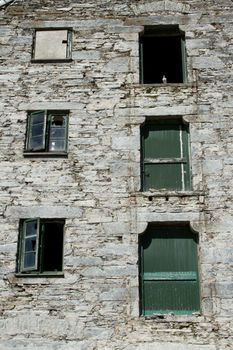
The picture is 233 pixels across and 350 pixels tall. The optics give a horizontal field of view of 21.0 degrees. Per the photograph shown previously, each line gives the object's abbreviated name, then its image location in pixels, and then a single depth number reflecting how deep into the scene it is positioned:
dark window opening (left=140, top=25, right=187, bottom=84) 17.64
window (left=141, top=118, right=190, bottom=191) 15.31
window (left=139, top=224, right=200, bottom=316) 13.88
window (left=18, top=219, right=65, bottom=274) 14.23
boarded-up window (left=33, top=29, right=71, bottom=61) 17.14
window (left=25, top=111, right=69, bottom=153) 15.70
